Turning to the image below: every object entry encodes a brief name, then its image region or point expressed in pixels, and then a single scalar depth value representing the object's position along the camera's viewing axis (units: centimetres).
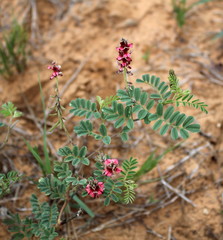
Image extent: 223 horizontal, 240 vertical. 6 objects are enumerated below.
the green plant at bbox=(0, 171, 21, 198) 70
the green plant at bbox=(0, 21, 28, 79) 91
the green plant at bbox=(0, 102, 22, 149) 75
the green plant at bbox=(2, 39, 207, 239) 69
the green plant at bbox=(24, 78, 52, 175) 76
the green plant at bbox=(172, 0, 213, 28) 98
